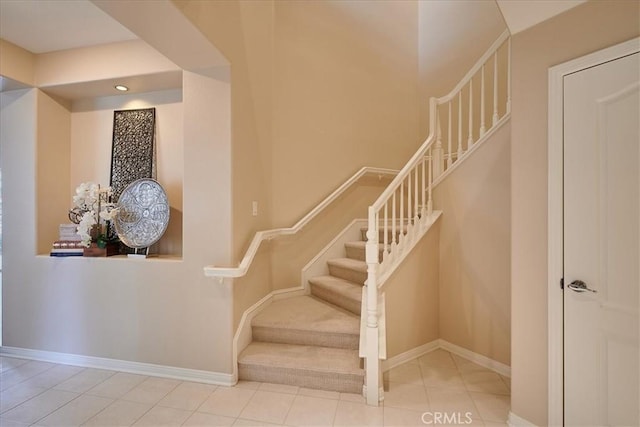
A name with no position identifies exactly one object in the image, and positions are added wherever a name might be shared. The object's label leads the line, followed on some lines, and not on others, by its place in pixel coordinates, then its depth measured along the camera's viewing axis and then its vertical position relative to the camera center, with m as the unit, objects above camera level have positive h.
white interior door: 1.38 -0.16
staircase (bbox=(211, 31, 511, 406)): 2.08 -0.89
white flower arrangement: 2.50 +0.01
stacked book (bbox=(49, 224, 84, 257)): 2.59 -0.28
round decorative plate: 2.50 -0.01
